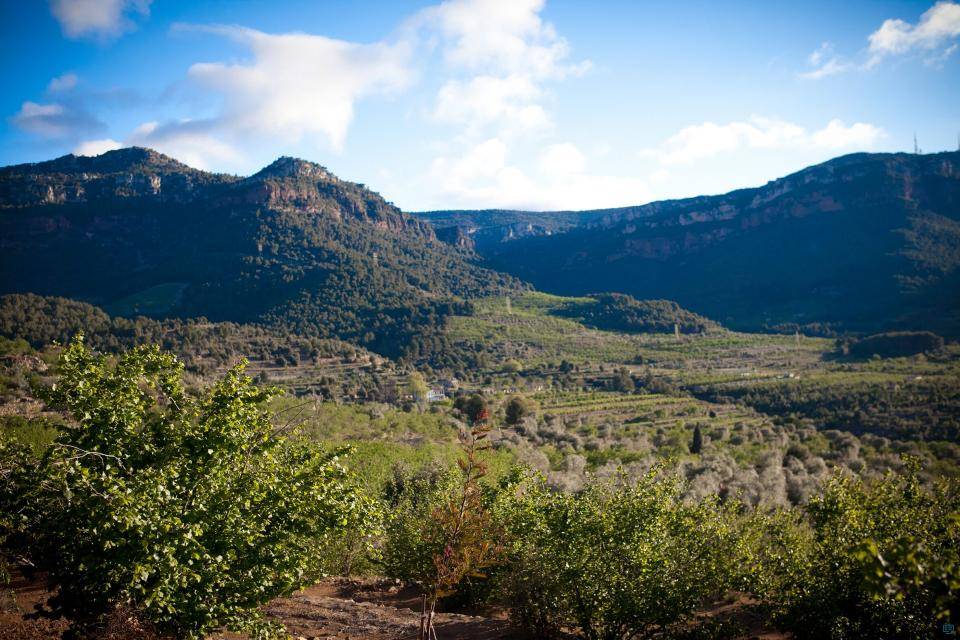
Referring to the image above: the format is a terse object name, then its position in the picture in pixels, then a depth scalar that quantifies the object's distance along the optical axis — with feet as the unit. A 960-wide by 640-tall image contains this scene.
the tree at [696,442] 167.22
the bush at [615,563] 37.99
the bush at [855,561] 32.17
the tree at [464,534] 35.76
